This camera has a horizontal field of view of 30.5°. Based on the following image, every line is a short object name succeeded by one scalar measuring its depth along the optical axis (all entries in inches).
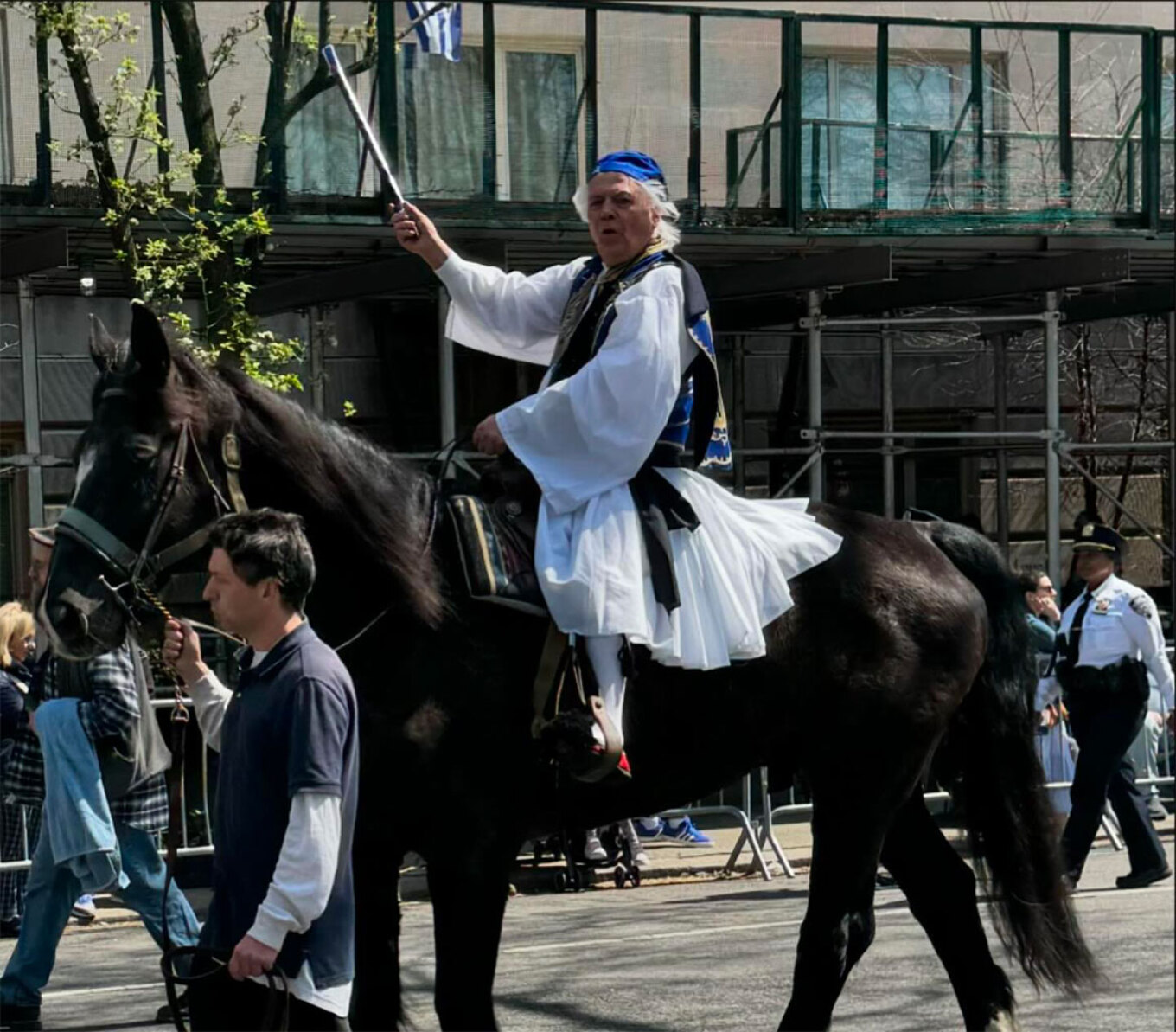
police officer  461.1
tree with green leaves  498.9
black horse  229.8
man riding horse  241.8
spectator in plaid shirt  332.2
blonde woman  412.8
